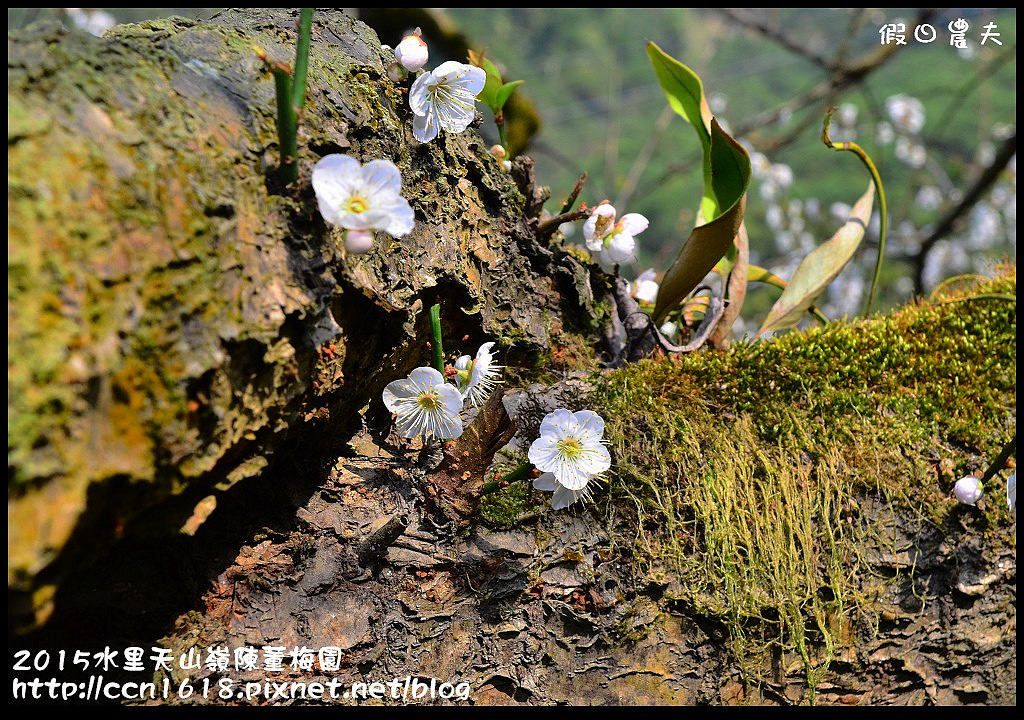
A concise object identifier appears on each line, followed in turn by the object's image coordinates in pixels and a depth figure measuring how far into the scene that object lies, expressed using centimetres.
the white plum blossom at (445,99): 56
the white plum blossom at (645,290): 68
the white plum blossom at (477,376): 57
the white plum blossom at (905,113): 176
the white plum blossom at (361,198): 51
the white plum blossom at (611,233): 60
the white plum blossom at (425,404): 55
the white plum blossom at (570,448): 56
